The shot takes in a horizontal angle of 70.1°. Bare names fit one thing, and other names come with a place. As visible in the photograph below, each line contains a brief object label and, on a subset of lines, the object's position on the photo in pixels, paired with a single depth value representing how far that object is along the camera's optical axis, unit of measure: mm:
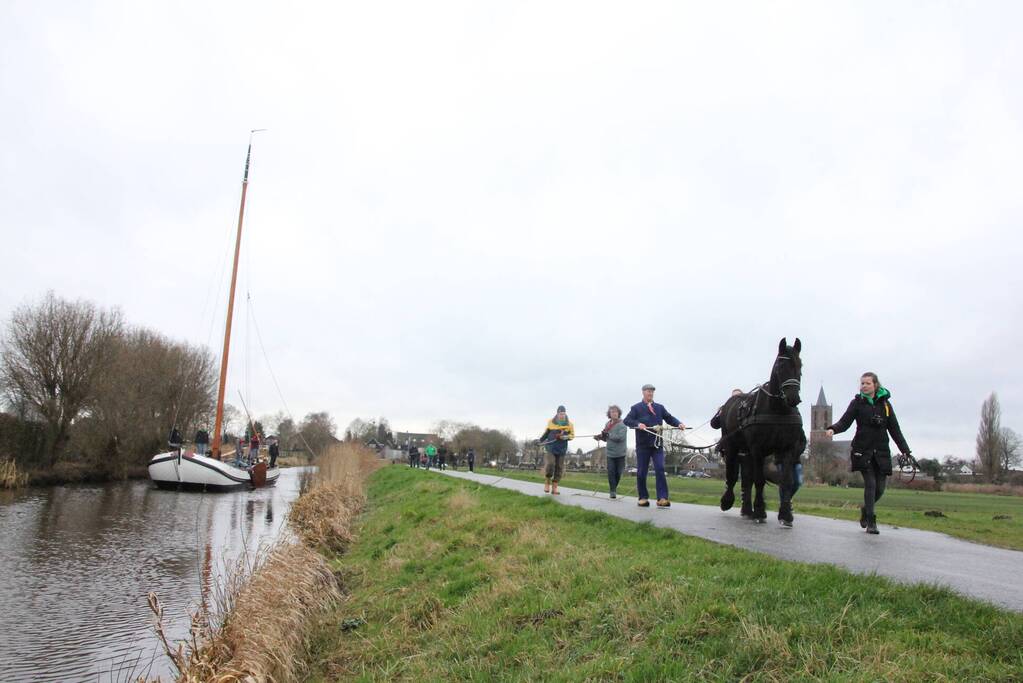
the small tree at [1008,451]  67006
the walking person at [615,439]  12852
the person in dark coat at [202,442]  39522
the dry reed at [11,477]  30266
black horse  8453
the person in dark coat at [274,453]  49484
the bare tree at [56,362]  37562
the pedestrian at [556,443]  14148
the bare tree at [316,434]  61688
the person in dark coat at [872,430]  8406
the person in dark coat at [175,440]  34125
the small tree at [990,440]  65375
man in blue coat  11109
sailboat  33688
